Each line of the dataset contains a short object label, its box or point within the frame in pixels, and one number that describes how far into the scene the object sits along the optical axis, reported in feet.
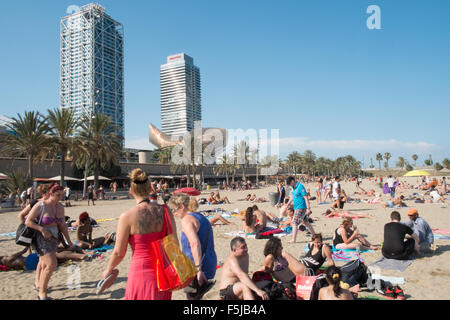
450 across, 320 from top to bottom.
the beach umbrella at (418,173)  72.80
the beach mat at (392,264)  16.88
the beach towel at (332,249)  19.75
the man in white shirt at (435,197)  49.55
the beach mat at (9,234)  30.35
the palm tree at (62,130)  74.69
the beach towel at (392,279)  14.57
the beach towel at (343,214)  36.05
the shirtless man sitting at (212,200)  59.81
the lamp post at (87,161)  81.94
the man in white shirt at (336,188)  44.36
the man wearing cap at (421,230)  19.94
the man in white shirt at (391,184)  58.59
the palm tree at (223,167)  173.65
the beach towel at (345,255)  18.71
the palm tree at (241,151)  183.01
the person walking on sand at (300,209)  23.41
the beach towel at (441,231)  26.09
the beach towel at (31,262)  18.29
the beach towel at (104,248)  23.12
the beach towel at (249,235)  26.57
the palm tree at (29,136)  69.51
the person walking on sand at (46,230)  12.78
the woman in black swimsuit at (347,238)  19.98
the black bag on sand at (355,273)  13.69
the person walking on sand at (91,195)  64.56
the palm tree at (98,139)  82.38
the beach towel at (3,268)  18.15
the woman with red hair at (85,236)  23.06
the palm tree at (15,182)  64.90
